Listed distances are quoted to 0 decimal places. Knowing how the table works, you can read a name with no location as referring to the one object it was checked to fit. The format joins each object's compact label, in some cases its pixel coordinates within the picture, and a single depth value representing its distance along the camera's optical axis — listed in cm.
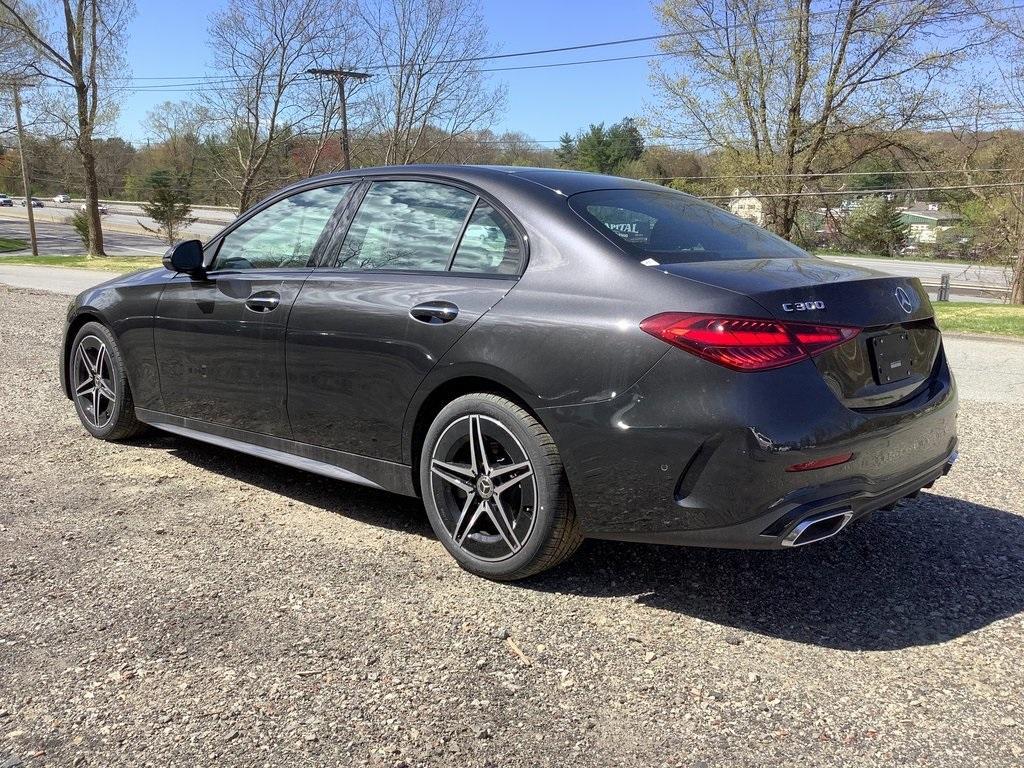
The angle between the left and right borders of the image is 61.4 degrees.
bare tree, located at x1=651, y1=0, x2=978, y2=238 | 2461
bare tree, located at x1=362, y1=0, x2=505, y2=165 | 3378
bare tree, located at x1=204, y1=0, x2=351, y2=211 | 3166
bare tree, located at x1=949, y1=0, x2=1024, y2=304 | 2150
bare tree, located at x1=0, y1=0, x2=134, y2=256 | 3275
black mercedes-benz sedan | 283
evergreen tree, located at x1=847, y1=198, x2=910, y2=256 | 5572
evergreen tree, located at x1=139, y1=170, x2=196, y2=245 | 4372
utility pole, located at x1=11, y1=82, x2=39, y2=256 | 3625
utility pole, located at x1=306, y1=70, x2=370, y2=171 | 3152
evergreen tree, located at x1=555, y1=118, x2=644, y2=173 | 5336
